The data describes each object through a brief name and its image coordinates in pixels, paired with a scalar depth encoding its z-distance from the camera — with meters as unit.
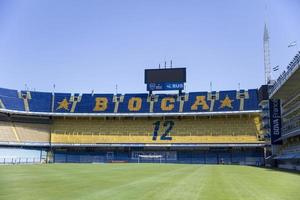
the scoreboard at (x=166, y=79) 63.03
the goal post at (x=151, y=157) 58.82
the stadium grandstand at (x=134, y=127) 56.01
